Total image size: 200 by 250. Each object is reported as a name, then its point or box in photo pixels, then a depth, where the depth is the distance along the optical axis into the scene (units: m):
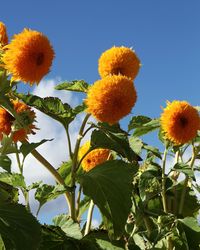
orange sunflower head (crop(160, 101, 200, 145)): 2.05
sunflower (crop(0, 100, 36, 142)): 1.78
